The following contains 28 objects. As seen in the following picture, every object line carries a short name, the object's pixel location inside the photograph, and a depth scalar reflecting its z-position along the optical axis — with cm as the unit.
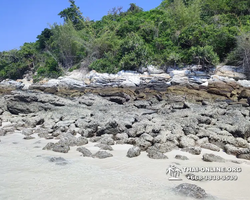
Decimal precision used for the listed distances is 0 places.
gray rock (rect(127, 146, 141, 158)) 538
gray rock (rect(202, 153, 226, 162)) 503
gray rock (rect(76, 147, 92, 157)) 538
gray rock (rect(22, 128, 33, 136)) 754
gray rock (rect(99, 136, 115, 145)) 638
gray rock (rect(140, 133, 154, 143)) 619
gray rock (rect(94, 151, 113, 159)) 527
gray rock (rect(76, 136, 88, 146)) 629
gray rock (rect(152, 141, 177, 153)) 568
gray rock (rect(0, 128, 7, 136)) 749
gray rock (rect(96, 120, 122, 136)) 721
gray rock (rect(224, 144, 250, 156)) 538
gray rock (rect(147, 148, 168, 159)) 525
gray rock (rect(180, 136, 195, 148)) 601
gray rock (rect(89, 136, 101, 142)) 666
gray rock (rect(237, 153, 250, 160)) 520
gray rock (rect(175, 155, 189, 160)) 519
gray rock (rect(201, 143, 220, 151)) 584
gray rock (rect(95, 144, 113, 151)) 590
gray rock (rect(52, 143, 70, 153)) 565
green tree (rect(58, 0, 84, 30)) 3612
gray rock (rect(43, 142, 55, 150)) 588
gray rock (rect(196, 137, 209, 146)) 618
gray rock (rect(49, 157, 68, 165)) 482
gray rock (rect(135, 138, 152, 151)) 590
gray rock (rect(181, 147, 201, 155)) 550
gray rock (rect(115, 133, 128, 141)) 668
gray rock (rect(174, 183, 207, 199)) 341
